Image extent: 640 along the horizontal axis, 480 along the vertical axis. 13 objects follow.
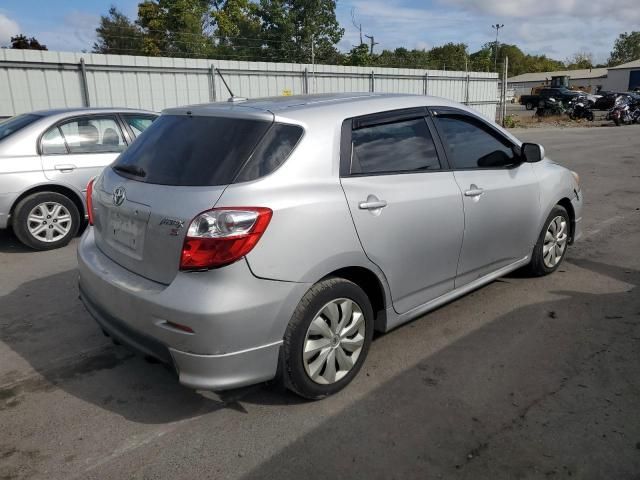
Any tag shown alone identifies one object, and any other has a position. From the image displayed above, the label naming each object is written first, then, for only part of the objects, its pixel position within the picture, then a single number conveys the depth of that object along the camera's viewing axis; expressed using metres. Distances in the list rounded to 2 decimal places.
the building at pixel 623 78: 71.56
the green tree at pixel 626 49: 116.69
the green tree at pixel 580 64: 124.81
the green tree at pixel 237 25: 47.00
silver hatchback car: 2.52
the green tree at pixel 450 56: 67.00
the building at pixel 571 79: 81.44
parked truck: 39.47
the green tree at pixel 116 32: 53.85
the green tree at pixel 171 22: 44.72
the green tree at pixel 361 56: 40.74
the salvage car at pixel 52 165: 5.78
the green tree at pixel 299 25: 49.00
